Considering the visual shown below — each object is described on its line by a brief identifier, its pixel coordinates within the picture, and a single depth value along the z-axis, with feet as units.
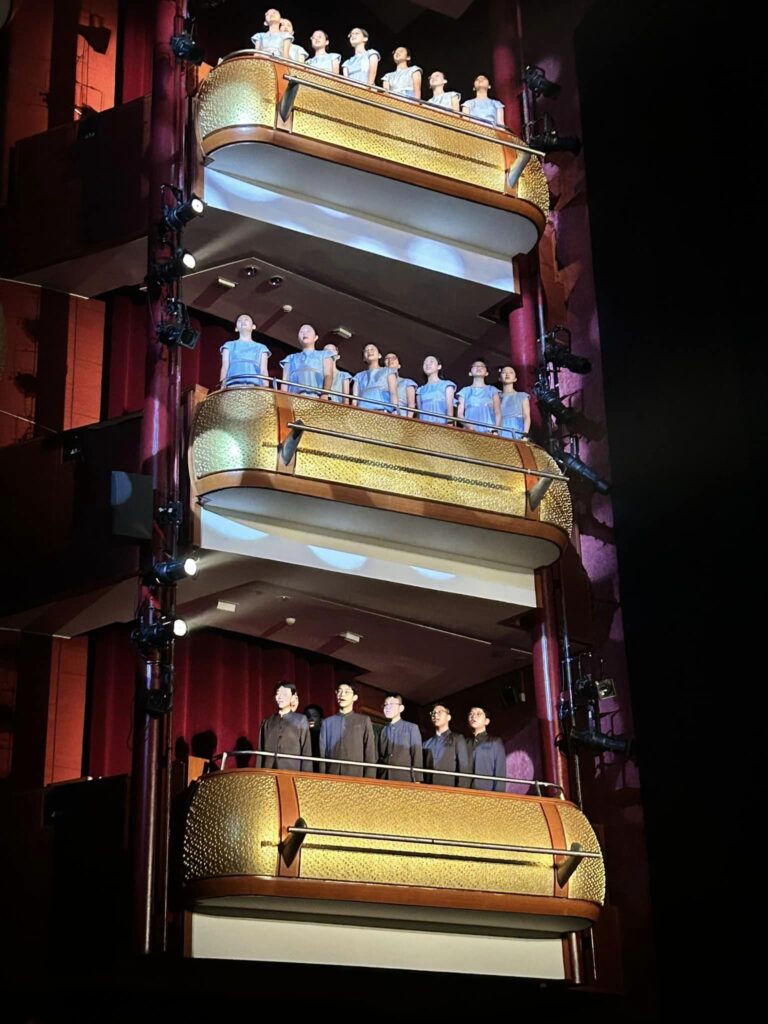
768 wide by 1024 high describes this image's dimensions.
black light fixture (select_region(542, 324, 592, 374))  46.62
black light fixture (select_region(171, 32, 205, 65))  42.98
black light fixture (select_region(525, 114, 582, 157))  48.83
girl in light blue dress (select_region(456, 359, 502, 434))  44.91
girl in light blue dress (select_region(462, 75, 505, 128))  48.03
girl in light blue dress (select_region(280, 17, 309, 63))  45.34
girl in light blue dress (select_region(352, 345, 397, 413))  43.50
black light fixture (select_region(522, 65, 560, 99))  49.78
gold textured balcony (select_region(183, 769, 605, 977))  35.91
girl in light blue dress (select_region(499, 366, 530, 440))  44.98
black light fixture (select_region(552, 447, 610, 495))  46.54
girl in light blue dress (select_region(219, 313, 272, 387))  42.01
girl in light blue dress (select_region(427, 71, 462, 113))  47.34
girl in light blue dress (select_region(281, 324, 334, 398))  42.88
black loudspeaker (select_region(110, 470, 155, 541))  38.96
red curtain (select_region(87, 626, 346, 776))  44.50
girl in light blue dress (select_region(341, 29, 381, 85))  46.70
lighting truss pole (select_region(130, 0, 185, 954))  36.22
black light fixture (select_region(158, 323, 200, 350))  40.40
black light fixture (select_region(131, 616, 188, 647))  37.70
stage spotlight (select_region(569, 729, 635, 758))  42.73
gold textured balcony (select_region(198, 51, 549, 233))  43.29
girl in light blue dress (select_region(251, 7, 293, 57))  45.34
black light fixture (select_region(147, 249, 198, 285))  40.87
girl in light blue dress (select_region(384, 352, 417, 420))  44.01
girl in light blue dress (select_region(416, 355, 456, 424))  44.29
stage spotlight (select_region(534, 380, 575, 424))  46.09
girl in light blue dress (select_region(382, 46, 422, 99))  47.19
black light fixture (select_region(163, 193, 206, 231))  40.96
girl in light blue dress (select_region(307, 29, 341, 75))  45.76
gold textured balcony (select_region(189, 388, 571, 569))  39.96
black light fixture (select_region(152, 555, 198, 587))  37.83
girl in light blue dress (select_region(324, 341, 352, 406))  43.19
